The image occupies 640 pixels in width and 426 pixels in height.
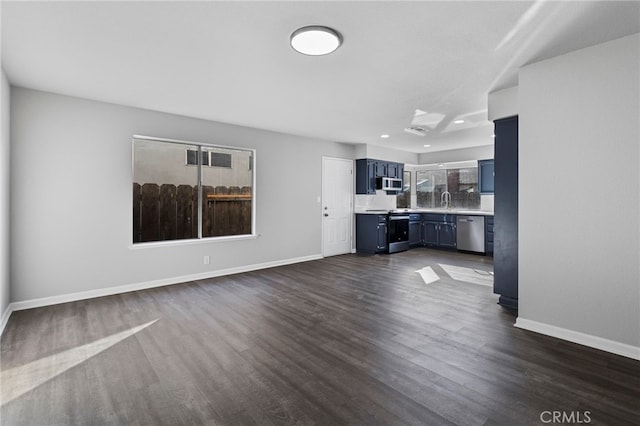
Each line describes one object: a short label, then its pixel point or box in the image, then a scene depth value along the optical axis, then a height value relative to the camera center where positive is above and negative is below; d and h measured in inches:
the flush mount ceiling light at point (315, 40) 90.9 +53.1
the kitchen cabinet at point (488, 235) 262.5 -18.9
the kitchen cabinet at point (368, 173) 277.9 +37.0
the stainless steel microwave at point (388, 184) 286.6 +27.7
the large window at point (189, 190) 178.5 +14.2
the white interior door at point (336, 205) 260.8 +6.5
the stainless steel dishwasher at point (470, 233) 268.4 -17.9
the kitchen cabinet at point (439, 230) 289.6 -16.8
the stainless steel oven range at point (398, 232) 275.9 -17.8
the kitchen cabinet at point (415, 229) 303.7 -16.4
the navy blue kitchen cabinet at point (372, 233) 268.8 -17.8
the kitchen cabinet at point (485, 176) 278.8 +33.9
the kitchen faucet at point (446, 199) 323.9 +14.6
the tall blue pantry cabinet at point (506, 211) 135.4 +0.9
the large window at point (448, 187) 306.7 +27.6
